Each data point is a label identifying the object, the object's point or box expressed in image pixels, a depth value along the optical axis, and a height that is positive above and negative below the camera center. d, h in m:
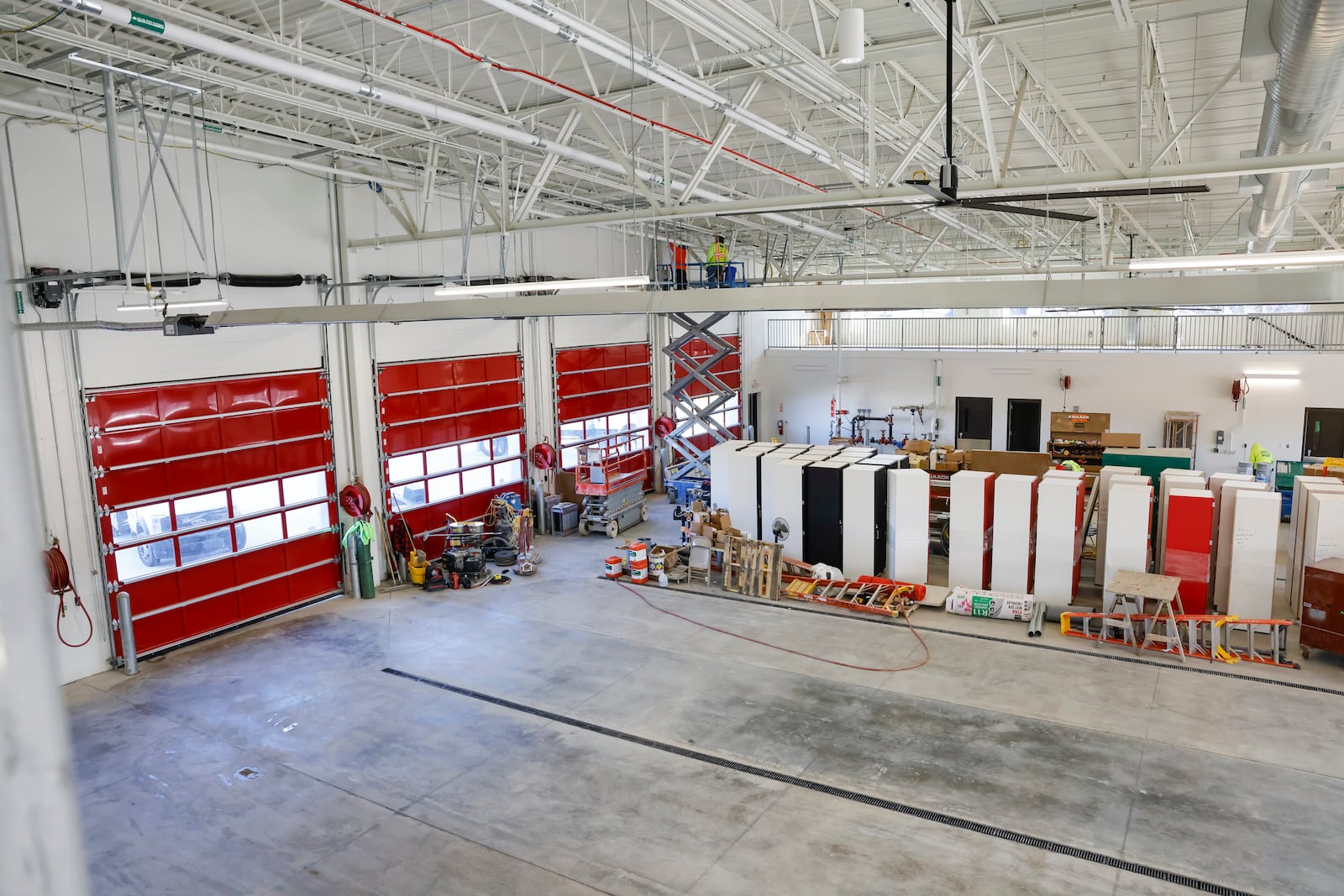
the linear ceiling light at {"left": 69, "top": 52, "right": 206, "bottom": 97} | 7.67 +2.59
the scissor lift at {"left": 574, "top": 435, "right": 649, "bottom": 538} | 17.94 -3.48
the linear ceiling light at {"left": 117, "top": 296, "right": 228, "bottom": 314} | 9.65 +0.42
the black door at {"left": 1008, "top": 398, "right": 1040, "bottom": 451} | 23.75 -2.83
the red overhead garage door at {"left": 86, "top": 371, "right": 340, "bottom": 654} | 11.62 -2.36
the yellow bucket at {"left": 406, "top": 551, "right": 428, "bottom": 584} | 14.88 -4.01
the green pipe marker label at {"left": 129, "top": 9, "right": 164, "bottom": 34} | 6.29 +2.37
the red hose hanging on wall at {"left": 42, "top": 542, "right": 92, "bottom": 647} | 10.43 -2.78
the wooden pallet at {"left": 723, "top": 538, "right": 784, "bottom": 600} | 13.84 -3.90
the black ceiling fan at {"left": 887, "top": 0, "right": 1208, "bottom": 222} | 6.11 +1.10
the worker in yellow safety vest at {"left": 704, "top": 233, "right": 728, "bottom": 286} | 17.77 +1.41
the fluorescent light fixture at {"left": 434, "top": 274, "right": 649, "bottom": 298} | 9.59 +0.57
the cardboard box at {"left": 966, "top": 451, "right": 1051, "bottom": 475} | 16.75 -2.79
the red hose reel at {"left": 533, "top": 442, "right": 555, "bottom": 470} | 18.17 -2.61
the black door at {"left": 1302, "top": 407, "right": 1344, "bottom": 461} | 20.17 -2.76
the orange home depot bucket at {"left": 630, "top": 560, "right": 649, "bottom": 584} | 14.75 -4.13
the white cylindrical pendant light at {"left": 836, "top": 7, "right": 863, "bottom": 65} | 6.50 +2.22
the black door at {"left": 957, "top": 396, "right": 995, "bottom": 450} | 24.53 -2.75
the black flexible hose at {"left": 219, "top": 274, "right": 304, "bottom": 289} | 12.52 +0.89
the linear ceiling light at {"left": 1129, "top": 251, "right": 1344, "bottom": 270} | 7.39 +0.54
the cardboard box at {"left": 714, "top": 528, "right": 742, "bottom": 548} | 14.50 -3.53
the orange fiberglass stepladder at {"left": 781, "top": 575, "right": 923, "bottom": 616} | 12.93 -4.20
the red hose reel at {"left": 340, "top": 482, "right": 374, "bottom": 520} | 14.11 -2.68
